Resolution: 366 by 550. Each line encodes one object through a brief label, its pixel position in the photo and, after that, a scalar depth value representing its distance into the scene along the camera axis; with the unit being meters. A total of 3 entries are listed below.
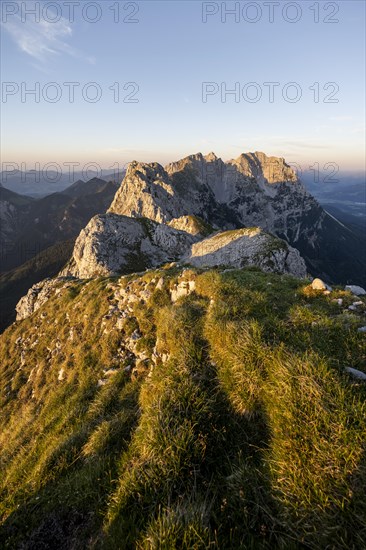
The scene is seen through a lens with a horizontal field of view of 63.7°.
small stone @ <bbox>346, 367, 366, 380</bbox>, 6.71
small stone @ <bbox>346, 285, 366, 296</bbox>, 12.61
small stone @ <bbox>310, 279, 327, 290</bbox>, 12.78
